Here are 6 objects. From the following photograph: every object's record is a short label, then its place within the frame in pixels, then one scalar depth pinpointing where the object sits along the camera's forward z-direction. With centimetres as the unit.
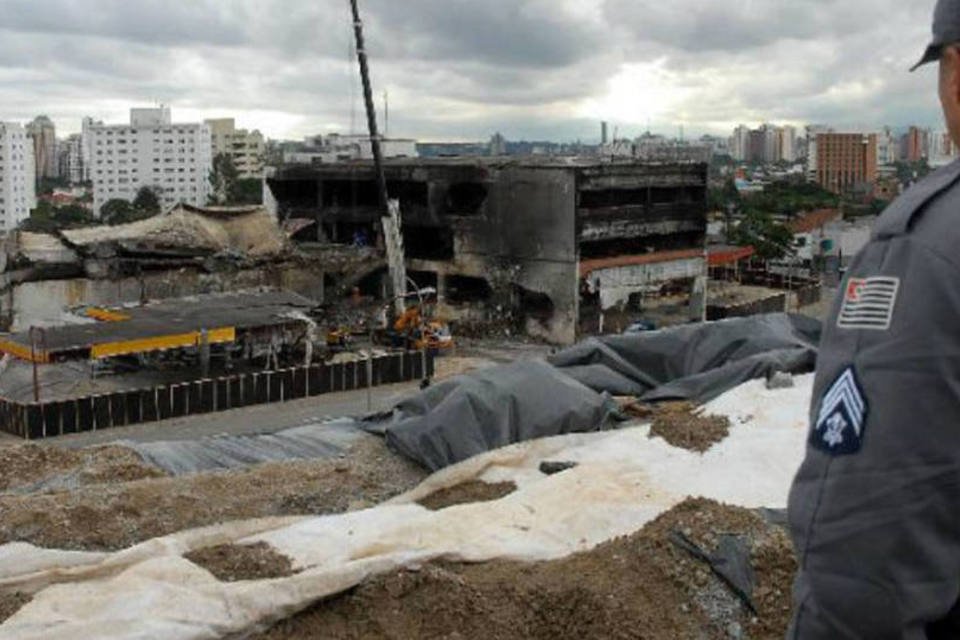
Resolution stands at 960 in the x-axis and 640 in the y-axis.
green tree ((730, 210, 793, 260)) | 6144
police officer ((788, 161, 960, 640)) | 144
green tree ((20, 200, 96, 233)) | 8444
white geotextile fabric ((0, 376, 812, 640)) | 567
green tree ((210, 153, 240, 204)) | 9688
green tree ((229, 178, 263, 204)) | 9512
